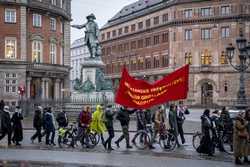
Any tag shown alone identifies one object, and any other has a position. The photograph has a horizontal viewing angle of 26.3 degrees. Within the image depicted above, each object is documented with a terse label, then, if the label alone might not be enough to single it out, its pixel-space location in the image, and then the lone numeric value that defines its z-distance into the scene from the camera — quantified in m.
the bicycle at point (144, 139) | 21.81
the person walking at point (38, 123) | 24.28
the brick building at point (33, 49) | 59.38
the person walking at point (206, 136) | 19.66
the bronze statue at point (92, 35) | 42.53
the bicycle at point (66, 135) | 23.20
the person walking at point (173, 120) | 22.20
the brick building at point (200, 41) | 83.75
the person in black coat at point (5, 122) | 22.86
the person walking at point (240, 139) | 17.31
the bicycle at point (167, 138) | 21.69
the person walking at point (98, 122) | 21.91
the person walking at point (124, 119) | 21.36
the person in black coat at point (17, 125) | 23.41
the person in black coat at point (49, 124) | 23.89
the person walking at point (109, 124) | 21.45
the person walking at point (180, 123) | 23.65
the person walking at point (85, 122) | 22.34
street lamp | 28.05
